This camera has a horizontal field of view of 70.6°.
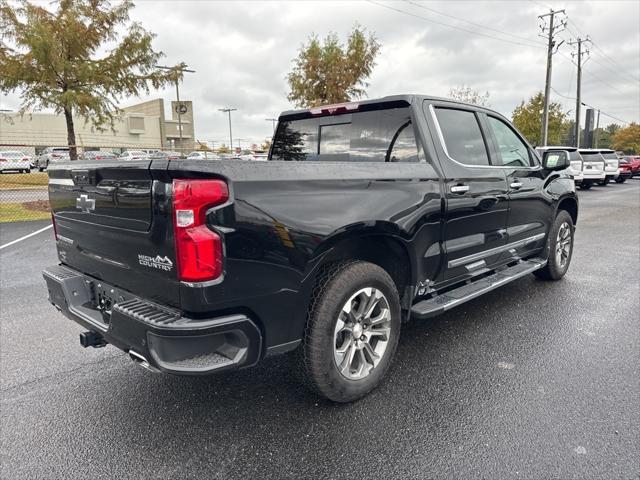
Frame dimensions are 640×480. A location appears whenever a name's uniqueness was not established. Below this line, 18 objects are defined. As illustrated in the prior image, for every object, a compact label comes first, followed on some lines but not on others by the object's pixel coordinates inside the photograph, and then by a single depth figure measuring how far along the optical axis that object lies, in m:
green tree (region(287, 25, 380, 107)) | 18.67
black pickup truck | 2.14
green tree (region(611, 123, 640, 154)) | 71.06
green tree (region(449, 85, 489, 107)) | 35.09
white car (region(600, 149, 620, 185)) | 22.32
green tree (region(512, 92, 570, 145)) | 40.34
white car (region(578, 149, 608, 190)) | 19.81
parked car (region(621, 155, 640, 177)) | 29.10
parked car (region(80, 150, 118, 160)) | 18.16
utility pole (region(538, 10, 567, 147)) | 26.22
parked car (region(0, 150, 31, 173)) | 26.53
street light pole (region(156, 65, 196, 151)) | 12.02
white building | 41.44
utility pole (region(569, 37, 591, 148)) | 35.81
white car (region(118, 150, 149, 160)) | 23.50
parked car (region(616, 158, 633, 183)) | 26.05
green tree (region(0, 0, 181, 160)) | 10.39
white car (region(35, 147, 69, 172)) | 29.18
